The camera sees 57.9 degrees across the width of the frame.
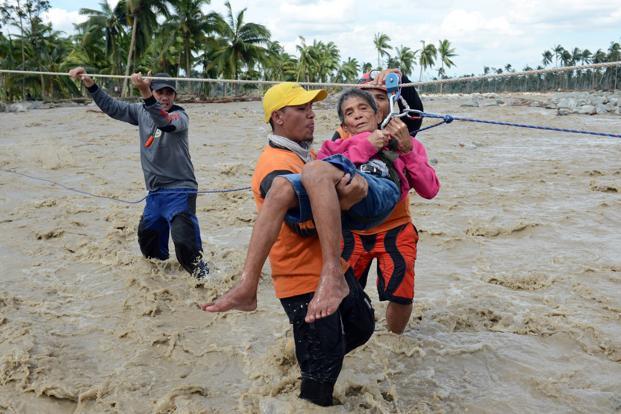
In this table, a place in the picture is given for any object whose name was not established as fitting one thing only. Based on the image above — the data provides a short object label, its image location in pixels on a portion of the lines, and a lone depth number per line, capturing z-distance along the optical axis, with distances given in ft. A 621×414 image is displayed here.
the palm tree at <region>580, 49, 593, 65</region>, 279.71
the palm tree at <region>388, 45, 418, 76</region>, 249.55
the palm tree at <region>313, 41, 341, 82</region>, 193.47
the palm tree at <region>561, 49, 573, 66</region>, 303.27
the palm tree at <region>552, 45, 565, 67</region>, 307.99
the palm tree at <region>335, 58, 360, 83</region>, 241.35
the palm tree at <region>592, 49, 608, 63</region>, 250.08
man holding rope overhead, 15.10
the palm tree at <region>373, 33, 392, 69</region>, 234.07
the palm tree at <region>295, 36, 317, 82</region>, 178.19
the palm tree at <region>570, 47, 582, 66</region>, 295.28
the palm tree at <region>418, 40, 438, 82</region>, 251.60
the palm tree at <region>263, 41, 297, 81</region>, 182.52
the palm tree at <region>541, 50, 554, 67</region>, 321.73
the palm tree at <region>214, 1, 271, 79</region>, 124.77
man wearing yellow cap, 7.30
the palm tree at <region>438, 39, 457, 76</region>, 255.50
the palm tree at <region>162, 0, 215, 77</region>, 116.26
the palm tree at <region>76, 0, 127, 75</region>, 119.14
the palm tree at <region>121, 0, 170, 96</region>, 113.19
